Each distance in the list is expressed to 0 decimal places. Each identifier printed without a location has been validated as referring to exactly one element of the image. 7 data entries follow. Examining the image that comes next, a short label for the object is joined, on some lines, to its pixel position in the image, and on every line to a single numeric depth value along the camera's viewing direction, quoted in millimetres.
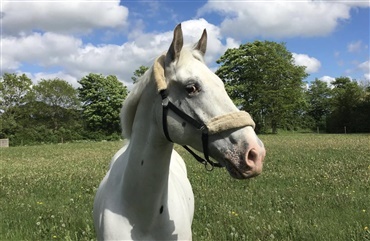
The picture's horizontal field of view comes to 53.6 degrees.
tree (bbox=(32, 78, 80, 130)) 65938
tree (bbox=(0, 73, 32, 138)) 57031
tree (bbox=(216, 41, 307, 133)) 60094
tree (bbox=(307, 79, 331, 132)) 82438
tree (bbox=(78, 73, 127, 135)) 61781
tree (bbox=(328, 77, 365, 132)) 60062
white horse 2566
